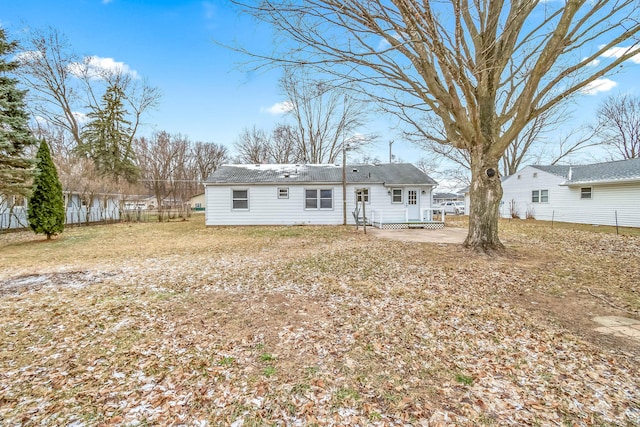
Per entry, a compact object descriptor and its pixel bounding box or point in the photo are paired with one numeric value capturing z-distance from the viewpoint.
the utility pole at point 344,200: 15.38
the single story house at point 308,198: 15.45
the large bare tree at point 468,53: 4.64
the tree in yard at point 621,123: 24.46
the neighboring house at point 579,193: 14.34
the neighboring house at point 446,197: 44.23
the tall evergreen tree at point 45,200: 10.51
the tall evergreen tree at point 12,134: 9.39
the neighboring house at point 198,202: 44.58
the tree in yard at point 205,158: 38.50
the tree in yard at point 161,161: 31.62
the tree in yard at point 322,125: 24.48
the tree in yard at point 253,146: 32.09
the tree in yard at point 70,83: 19.14
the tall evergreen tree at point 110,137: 23.03
